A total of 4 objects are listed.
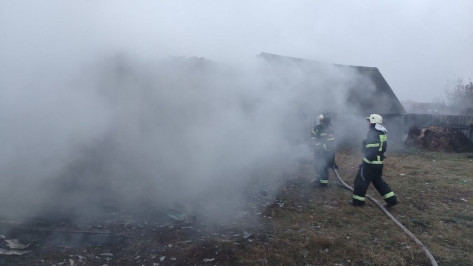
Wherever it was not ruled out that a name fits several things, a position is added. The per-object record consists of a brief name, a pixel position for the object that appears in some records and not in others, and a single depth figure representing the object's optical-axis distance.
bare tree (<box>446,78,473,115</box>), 26.94
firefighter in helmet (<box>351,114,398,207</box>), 6.34
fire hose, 4.14
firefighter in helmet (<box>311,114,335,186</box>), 7.92
